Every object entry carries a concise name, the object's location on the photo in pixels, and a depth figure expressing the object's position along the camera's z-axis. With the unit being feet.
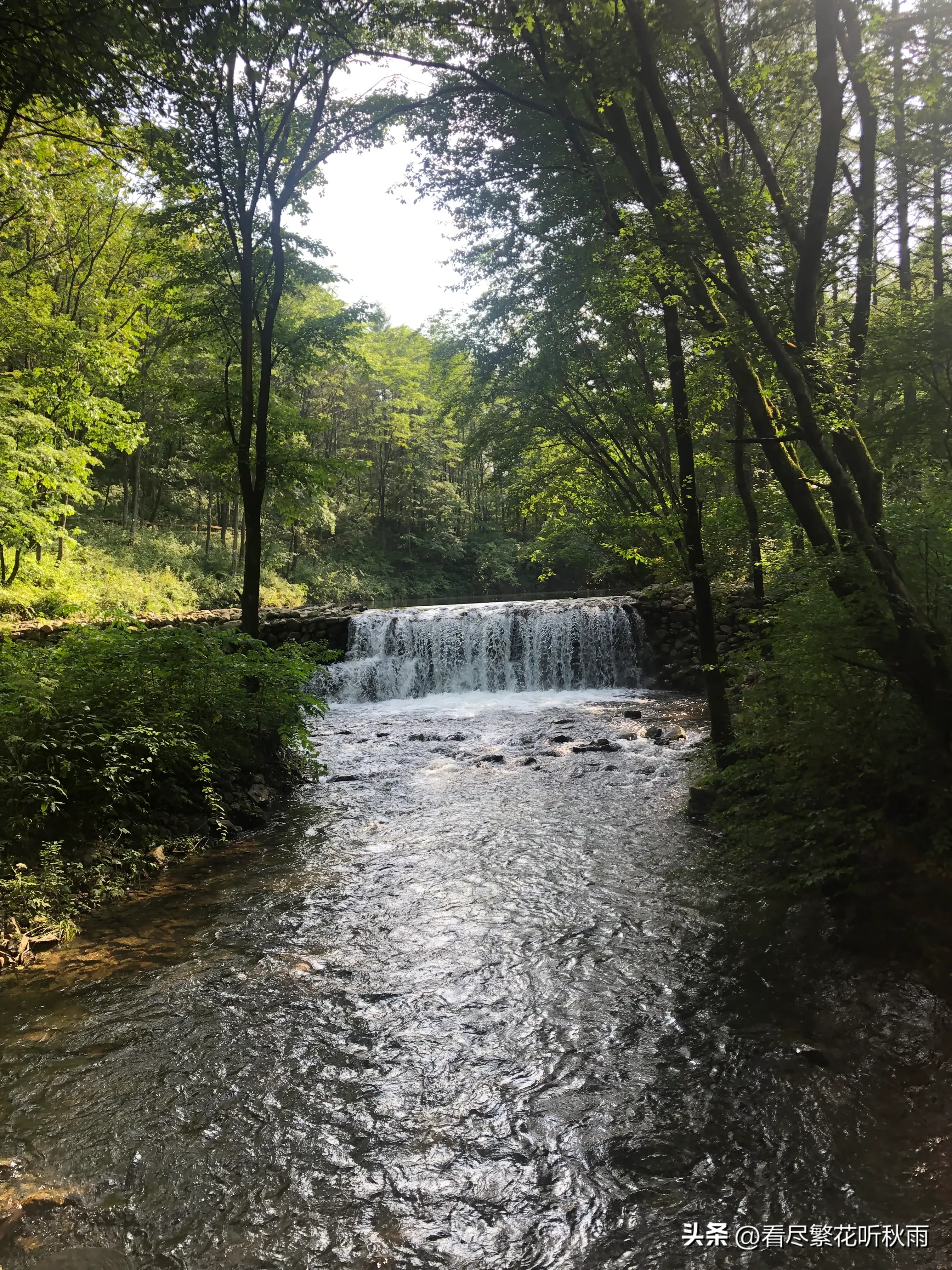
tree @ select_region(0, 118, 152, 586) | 42.45
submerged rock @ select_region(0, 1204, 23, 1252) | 7.04
